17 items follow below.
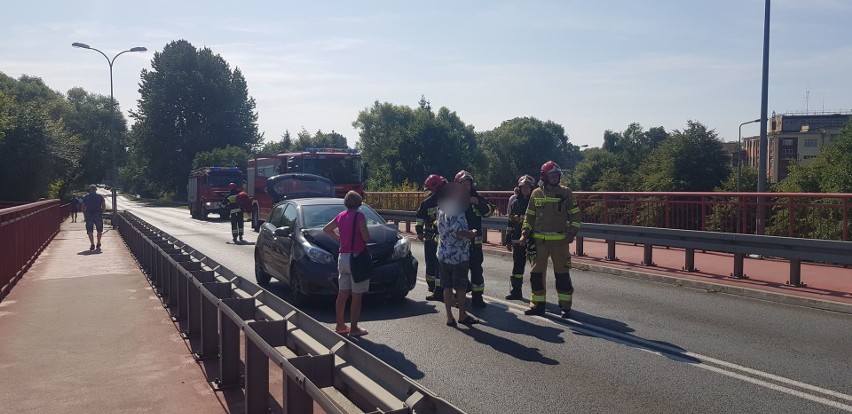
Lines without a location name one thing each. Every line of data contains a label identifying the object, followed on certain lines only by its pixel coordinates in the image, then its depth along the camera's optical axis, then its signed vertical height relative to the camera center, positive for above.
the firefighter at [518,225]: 10.21 -0.64
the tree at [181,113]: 72.44 +6.05
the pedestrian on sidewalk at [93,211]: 20.17 -0.87
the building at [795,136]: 106.47 +5.86
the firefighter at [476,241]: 9.45 -0.80
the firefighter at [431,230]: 9.69 -0.68
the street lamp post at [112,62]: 42.38 +6.47
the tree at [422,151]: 87.06 +3.09
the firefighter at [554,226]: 8.93 -0.55
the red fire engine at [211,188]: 38.34 -0.51
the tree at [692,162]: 51.81 +1.06
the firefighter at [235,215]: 21.75 -1.04
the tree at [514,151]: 103.44 +3.65
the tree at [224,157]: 63.06 +1.67
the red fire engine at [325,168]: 26.81 +0.35
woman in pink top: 7.76 -0.70
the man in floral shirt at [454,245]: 8.47 -0.74
